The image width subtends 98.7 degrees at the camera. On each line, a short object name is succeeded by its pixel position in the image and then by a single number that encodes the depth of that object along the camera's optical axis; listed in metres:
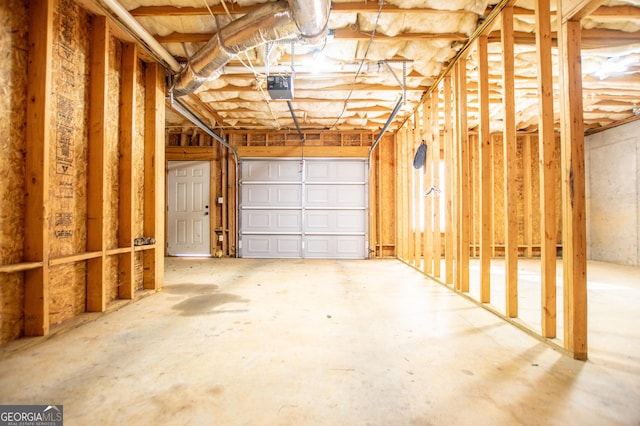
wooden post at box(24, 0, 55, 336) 2.10
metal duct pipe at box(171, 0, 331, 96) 2.32
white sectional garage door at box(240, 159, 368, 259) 6.71
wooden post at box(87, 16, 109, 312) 2.64
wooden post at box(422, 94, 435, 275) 4.34
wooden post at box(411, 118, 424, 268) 5.00
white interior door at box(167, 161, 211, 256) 6.77
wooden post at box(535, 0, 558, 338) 2.06
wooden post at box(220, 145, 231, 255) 6.75
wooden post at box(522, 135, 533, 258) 6.74
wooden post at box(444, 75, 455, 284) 3.59
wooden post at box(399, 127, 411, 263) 5.56
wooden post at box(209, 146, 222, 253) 6.77
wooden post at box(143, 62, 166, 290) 3.34
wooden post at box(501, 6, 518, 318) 2.46
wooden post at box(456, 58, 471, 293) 3.24
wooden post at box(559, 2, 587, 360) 1.78
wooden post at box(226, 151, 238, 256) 6.75
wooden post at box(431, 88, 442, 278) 4.04
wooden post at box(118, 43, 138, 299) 2.99
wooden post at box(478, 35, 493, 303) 2.77
